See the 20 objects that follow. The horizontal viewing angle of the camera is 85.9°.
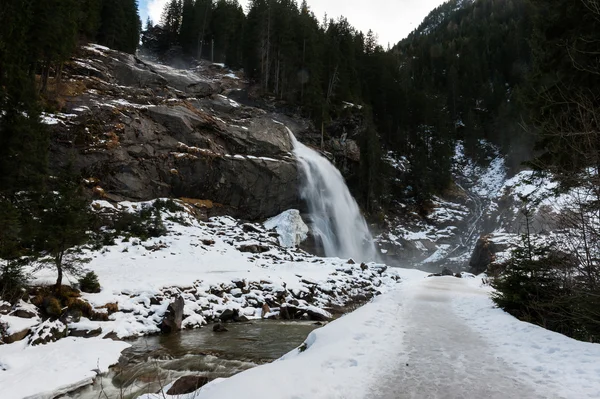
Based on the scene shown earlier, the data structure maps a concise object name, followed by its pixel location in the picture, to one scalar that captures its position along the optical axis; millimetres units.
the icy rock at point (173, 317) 10477
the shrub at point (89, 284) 11043
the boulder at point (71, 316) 9120
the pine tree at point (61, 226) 9992
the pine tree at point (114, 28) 39562
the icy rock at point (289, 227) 24291
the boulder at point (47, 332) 7988
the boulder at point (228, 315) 12336
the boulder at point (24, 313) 8617
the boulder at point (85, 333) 8852
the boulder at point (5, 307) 8462
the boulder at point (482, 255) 29578
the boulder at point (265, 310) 13172
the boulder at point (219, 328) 10812
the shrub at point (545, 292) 6356
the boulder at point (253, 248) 20547
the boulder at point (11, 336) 7629
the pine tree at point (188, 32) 59594
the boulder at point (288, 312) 13195
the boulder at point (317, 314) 13281
